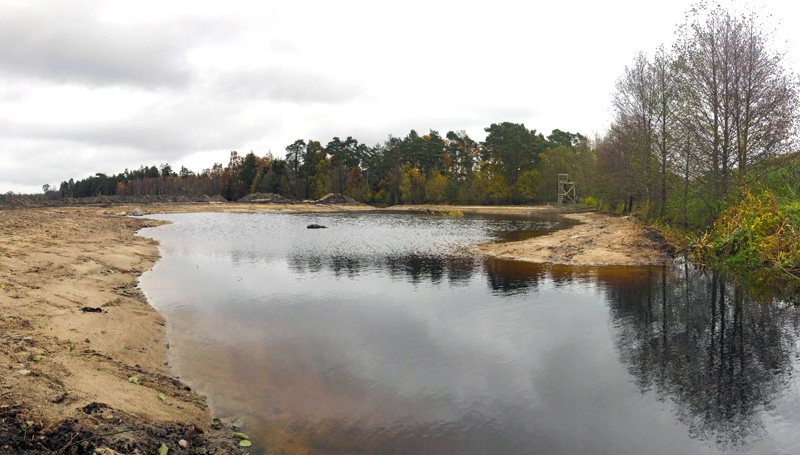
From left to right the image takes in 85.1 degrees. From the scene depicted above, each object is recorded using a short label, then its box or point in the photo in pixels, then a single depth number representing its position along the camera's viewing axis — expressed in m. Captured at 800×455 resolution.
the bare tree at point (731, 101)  22.61
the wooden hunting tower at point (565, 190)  87.67
